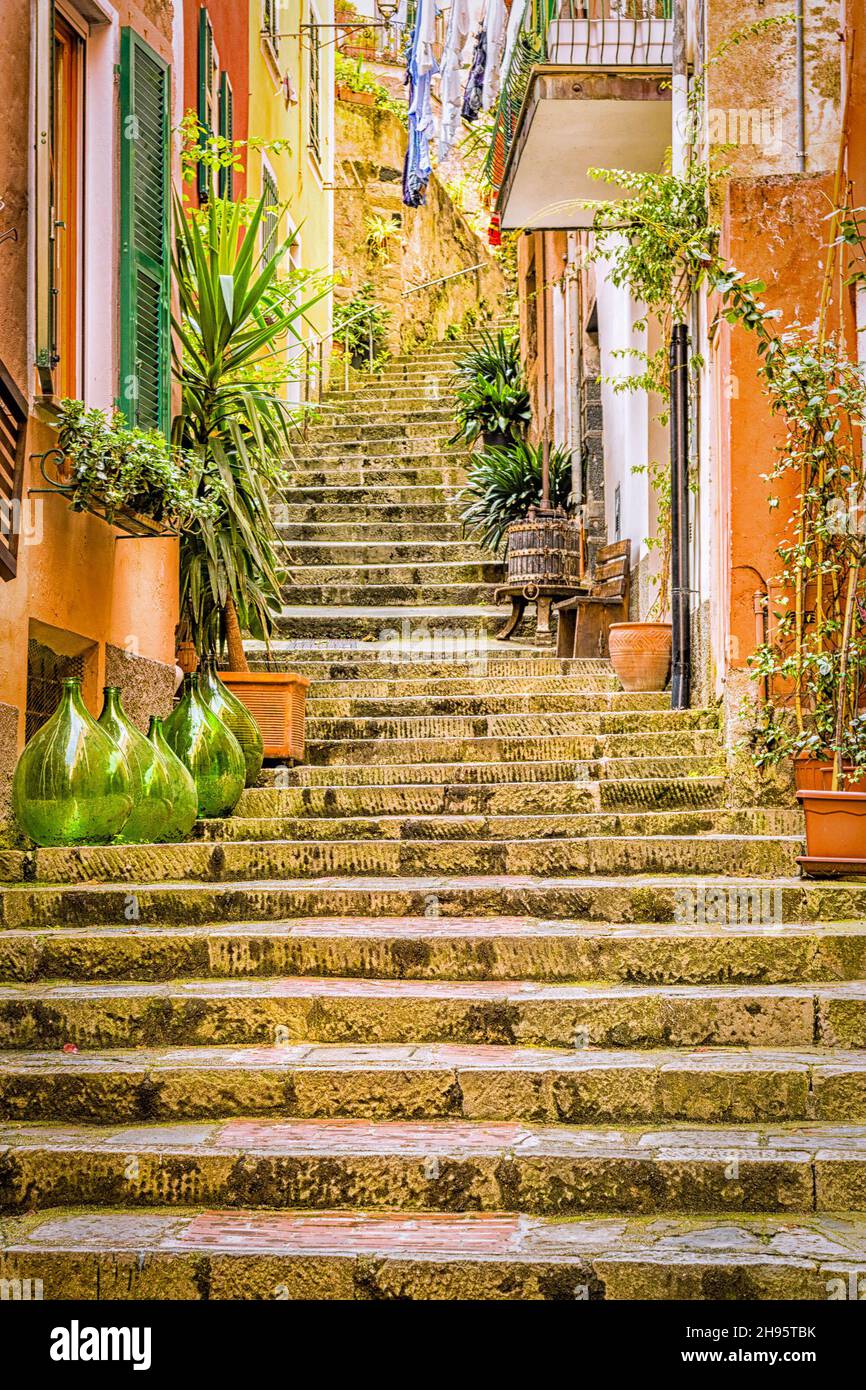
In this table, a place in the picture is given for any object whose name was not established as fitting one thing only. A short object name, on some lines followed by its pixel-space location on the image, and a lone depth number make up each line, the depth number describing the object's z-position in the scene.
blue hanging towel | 9.63
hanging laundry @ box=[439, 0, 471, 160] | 9.42
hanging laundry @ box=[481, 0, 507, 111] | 9.14
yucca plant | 6.76
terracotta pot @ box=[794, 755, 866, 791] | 5.32
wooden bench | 8.86
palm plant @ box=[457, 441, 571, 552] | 10.95
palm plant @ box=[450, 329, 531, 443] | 13.12
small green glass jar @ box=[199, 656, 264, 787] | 6.15
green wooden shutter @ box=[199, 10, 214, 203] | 10.76
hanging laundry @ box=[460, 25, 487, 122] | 9.60
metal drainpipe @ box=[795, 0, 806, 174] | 6.46
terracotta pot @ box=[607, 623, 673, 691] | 7.46
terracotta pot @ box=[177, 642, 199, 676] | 7.37
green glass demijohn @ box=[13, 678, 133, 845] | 5.01
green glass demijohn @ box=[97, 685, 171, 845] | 5.33
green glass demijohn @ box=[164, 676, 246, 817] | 5.91
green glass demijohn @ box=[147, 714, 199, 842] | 5.48
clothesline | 9.20
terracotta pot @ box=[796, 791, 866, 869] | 4.96
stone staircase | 3.33
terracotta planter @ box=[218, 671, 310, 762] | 6.64
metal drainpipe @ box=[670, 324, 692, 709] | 7.11
